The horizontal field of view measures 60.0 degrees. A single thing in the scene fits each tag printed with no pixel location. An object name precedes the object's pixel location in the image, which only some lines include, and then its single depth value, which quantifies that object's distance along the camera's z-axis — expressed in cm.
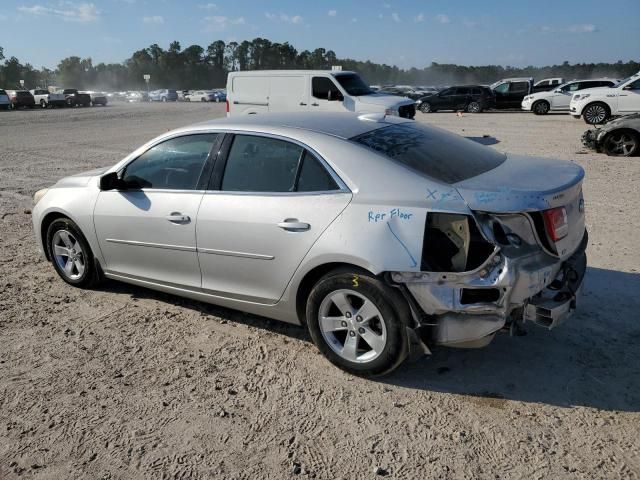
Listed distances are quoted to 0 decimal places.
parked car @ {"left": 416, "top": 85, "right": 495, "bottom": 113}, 2950
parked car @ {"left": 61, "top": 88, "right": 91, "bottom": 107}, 5218
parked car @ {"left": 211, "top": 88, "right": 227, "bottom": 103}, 6194
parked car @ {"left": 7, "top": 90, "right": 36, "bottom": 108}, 4638
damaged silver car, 311
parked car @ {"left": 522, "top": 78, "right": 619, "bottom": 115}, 2566
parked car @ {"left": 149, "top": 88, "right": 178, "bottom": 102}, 7100
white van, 1583
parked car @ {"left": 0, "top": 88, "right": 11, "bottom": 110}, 4394
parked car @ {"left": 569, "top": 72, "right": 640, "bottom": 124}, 1788
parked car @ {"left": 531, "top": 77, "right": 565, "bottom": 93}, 3047
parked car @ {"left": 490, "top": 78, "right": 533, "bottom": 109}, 2955
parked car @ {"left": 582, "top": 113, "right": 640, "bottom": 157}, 1157
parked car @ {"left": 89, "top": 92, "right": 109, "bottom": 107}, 5688
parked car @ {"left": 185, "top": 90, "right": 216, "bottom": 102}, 6364
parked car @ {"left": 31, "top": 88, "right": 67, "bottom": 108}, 4959
